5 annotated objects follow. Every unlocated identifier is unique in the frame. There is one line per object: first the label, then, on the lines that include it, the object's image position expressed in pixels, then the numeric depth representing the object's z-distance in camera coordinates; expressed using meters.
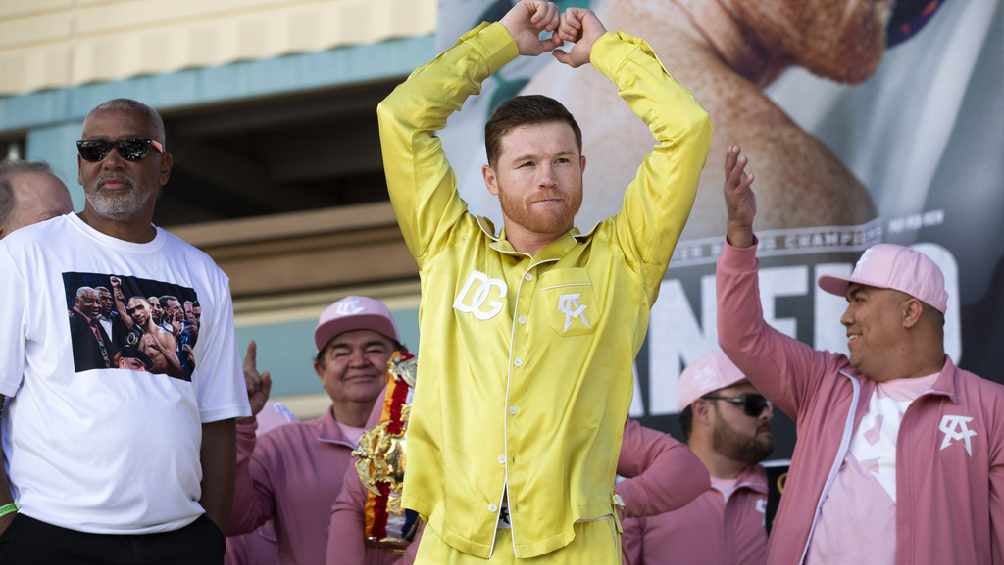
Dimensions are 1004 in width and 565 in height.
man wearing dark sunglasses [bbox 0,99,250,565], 6.70
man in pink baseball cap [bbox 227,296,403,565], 9.60
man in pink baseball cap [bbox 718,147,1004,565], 7.88
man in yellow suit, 6.08
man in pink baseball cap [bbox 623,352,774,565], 9.45
